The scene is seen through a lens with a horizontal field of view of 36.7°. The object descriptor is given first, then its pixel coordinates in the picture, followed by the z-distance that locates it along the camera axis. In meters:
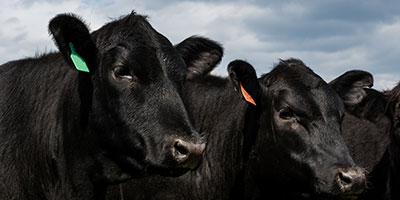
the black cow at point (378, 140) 8.09
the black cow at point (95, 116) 4.92
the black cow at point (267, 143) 6.19
